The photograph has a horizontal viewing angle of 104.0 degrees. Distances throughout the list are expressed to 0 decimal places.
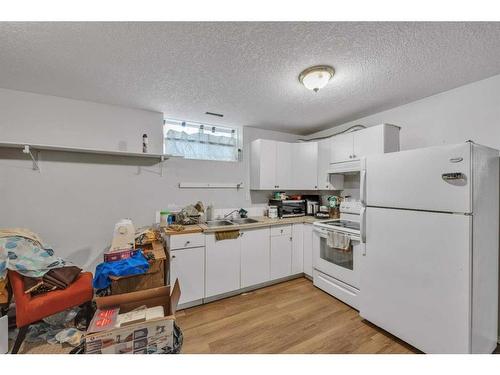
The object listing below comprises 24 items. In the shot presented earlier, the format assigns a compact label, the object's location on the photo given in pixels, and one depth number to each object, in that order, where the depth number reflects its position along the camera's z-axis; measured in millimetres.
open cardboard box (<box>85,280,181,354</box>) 1079
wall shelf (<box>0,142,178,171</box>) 1886
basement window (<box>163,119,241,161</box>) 2840
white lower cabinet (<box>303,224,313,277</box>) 2832
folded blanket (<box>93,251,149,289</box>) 1721
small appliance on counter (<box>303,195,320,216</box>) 3311
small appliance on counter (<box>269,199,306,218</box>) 3174
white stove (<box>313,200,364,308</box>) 2172
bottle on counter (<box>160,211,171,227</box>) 2494
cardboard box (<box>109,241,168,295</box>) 1766
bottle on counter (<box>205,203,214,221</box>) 2871
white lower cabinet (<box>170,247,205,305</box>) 2154
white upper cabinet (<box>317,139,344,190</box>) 3000
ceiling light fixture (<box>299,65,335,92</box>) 1639
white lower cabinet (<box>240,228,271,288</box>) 2522
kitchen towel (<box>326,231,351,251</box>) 2212
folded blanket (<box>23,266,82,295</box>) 1582
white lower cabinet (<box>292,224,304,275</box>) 2883
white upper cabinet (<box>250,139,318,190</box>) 3049
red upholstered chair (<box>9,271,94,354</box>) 1475
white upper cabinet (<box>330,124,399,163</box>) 2264
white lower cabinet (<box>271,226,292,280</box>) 2730
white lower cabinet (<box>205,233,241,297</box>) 2314
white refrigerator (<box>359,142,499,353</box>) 1352
